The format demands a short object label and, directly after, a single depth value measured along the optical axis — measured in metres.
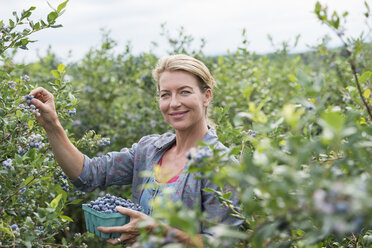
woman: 2.02
